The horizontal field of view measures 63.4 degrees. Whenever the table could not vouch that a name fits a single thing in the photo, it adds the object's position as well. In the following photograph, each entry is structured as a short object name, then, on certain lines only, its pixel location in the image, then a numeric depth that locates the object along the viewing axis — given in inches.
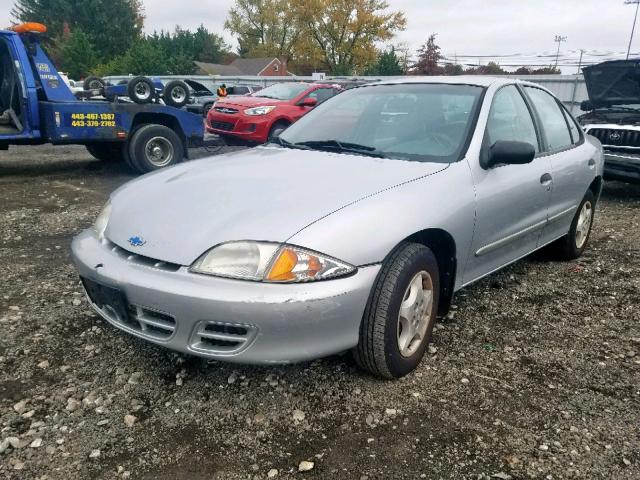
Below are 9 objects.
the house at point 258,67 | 2215.8
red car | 410.3
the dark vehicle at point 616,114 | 263.7
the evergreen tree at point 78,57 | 1537.9
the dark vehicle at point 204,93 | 620.4
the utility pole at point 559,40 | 2544.3
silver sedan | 83.9
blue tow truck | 291.1
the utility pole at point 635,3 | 1776.8
